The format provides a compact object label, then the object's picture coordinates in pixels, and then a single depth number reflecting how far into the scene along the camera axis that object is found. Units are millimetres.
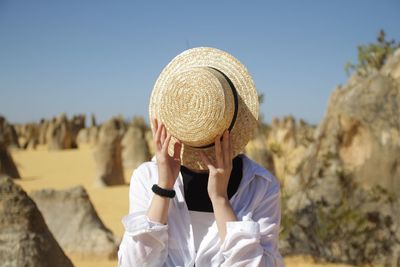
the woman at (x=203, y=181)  2010
